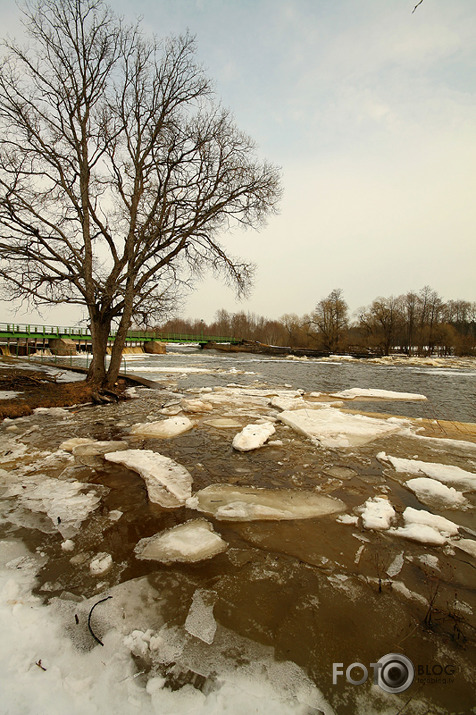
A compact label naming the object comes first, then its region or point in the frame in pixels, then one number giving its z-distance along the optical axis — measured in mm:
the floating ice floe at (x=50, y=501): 2834
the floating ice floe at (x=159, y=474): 3422
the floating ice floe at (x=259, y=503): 3092
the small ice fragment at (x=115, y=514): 2963
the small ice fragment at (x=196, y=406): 8070
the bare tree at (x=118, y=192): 9430
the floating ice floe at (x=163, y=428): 5847
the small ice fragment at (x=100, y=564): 2229
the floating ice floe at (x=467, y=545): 2555
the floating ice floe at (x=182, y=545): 2420
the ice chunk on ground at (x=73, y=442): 4902
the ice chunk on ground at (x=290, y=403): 8538
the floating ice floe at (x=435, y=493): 3393
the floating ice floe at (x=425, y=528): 2719
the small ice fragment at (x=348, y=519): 2984
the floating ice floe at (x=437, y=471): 3896
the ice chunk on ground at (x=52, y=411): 7246
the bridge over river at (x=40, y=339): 35441
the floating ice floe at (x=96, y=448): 4699
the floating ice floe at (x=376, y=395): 11289
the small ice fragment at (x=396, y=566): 2299
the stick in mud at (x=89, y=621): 1686
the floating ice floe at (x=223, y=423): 6547
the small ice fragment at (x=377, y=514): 2926
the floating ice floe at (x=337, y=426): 5656
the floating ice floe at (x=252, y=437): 5129
